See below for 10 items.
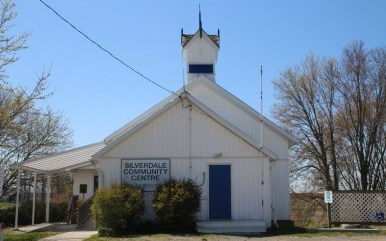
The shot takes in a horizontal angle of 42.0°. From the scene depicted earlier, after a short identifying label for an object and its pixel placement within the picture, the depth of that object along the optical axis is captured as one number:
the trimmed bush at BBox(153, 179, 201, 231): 18.36
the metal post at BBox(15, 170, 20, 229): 21.69
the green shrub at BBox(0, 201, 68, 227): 24.80
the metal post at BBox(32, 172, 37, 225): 23.16
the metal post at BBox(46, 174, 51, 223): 23.34
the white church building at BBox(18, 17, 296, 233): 19.78
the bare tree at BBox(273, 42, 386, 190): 35.06
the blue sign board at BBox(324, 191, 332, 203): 23.25
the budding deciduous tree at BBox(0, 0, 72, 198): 37.53
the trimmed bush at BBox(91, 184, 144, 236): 18.03
